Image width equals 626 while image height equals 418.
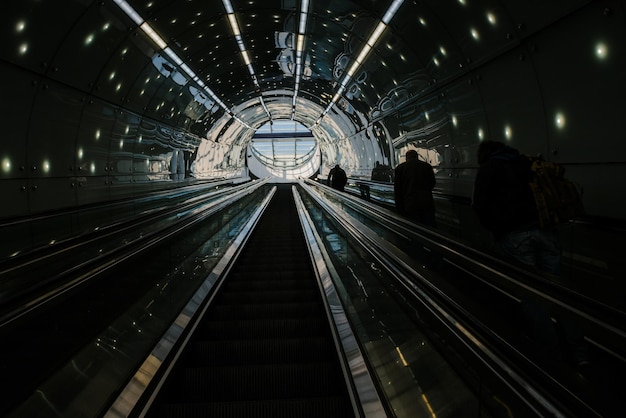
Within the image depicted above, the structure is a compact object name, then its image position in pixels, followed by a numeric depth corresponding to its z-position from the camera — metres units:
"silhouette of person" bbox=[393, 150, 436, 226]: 7.28
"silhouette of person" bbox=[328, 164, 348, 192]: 16.78
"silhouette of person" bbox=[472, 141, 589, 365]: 3.74
